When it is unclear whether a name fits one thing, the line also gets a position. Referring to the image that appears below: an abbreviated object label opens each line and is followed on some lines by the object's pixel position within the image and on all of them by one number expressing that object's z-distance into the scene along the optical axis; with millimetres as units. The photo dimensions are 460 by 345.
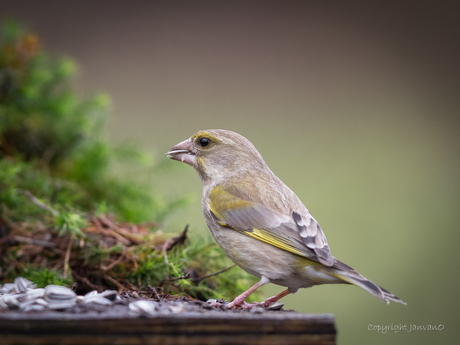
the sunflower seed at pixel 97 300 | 2799
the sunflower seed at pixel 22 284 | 4137
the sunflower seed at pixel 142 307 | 2424
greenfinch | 3461
